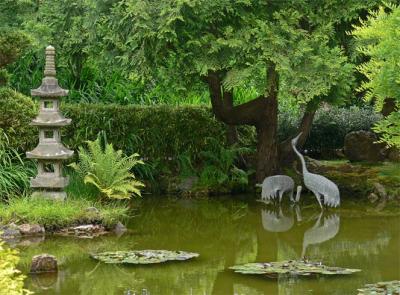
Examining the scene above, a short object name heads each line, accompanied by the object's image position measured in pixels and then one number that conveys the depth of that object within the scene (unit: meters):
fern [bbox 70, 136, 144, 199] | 12.84
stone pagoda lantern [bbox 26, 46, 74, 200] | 12.38
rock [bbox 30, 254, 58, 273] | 9.36
